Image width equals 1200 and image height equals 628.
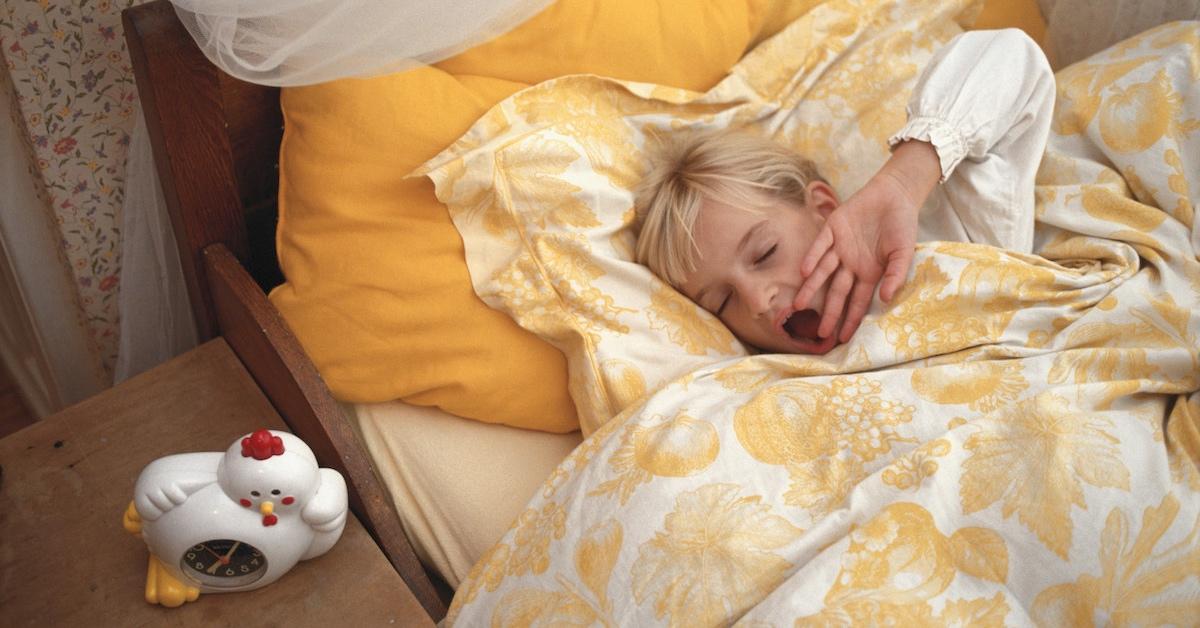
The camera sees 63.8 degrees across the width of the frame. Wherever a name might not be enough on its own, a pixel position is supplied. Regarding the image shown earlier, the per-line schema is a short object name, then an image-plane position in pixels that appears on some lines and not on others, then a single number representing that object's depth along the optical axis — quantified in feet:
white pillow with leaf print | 3.37
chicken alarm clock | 2.67
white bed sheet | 3.34
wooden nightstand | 2.88
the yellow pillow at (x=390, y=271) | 3.37
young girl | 3.50
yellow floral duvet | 2.56
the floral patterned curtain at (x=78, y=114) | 3.56
